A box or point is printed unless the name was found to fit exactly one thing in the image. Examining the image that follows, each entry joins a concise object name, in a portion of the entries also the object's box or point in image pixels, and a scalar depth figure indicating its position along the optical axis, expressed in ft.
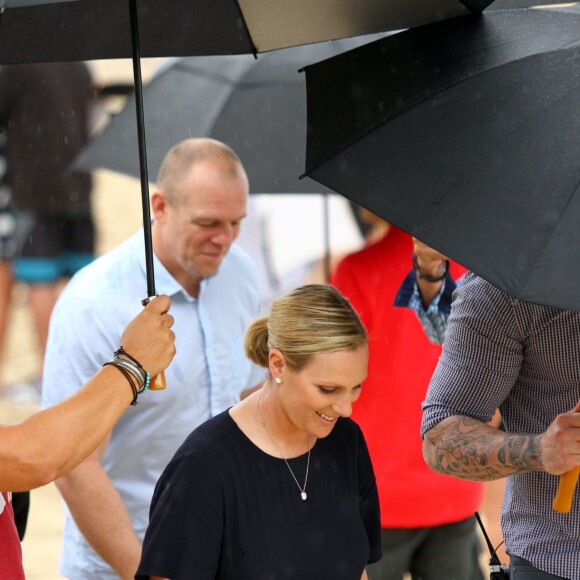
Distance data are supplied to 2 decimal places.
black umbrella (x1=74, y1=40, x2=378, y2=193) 35.29
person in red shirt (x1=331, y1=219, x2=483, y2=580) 30.73
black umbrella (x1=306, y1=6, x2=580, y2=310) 18.21
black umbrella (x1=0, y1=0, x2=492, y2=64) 21.83
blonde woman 21.07
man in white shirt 26.94
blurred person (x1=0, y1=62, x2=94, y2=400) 46.55
